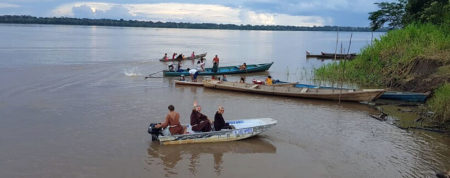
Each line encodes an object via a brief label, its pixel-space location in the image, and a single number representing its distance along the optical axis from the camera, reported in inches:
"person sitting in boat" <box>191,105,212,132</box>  425.7
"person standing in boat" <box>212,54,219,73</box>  977.0
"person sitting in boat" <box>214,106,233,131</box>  427.4
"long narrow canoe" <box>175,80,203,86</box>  814.1
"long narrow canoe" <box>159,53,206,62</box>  1343.5
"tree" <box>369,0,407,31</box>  1283.2
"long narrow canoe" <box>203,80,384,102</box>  649.0
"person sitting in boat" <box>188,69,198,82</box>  845.5
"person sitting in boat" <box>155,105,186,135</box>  417.7
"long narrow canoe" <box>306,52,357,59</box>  1659.7
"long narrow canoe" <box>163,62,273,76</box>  957.3
